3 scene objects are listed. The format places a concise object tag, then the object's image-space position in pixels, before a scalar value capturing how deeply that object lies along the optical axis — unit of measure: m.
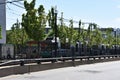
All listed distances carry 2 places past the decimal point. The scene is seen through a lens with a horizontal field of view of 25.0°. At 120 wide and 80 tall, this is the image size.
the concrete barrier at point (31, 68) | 16.22
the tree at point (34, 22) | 40.99
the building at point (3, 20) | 47.34
